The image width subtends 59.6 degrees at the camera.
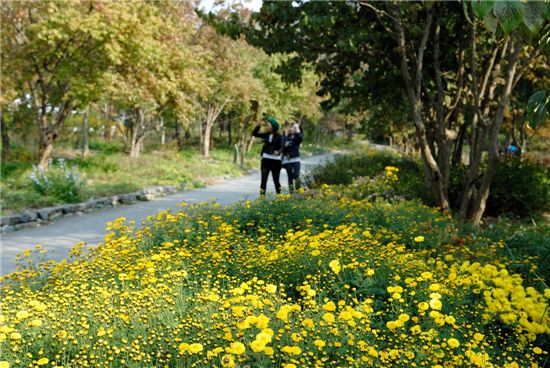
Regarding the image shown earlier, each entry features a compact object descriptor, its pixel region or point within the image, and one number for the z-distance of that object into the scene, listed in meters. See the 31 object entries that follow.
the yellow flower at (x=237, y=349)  2.28
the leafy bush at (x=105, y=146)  24.74
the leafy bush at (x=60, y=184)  10.30
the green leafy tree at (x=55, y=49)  11.80
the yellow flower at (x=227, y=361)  2.27
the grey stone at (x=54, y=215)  9.27
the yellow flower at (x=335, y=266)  3.45
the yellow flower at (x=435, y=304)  2.92
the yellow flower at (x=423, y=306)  2.89
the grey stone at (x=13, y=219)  8.39
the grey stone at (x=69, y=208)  9.77
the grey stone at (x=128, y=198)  11.66
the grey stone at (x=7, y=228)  8.16
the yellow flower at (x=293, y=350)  2.37
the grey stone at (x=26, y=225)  8.47
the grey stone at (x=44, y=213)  9.06
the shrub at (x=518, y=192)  10.54
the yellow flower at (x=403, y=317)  2.84
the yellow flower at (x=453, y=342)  2.56
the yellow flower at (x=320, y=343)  2.46
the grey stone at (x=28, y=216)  8.71
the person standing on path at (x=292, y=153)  10.95
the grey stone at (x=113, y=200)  11.28
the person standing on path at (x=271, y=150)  10.11
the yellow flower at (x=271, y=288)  2.98
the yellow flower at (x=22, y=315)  2.69
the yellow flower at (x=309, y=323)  2.67
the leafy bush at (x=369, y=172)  9.98
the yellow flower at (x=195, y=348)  2.33
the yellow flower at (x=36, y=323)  2.63
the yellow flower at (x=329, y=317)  2.71
